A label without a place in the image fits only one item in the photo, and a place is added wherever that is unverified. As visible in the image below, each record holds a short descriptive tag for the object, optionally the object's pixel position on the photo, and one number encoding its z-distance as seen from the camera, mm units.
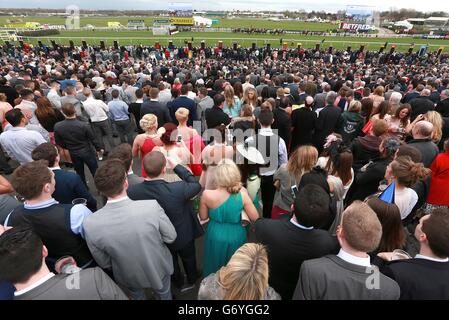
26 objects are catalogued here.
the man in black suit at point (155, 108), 6160
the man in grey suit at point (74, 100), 6341
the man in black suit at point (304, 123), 5762
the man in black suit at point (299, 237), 2018
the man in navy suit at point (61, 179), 3098
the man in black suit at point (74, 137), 4676
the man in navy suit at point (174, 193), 2588
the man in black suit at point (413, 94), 7817
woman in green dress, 2725
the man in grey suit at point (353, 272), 1720
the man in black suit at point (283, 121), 5371
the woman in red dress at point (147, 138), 4027
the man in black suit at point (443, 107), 6652
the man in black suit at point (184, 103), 6664
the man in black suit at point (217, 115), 5223
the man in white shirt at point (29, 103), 5873
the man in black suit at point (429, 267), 1786
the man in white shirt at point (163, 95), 7697
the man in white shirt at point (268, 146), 4039
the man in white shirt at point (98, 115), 6426
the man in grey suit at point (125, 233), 2133
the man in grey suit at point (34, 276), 1535
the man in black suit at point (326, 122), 5727
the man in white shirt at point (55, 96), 6828
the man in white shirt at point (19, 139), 4225
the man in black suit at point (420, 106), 6648
